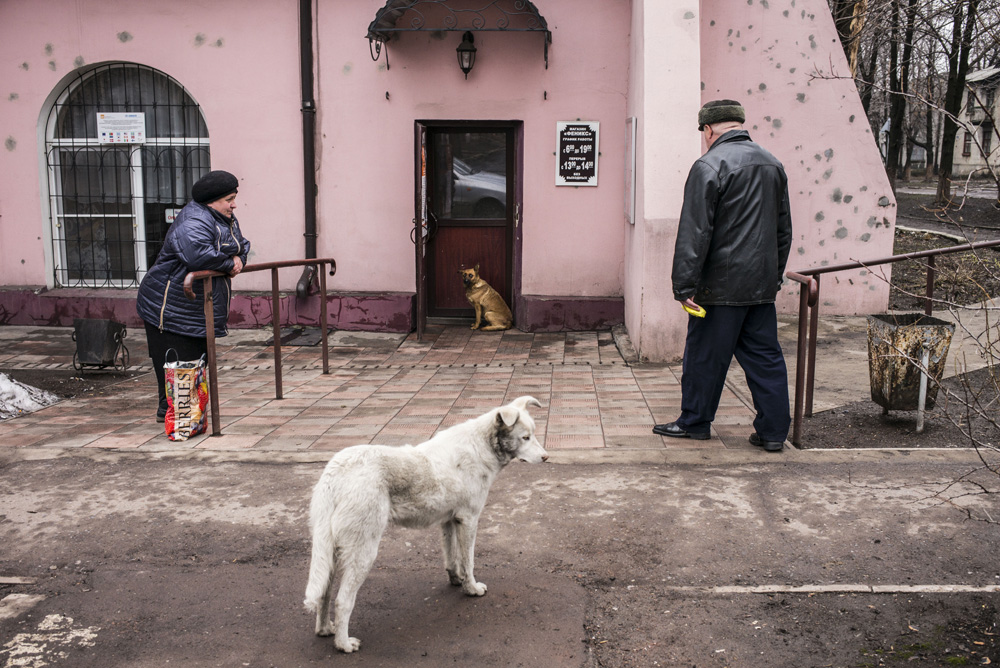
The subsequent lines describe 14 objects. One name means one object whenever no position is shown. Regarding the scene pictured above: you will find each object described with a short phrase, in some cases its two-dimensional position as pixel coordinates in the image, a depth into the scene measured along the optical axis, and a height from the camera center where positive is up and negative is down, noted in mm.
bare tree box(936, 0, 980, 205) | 17055 +2794
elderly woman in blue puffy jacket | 5441 -278
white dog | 2959 -985
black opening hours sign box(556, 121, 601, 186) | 9047 +730
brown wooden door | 9562 +114
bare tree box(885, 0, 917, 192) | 18614 +2828
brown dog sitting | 9328 -876
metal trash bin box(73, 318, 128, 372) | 7523 -1064
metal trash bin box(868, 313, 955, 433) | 5051 -804
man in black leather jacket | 4848 -221
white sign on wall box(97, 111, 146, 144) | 9562 +1031
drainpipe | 9055 +917
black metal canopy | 8852 +2115
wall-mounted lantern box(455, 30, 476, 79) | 8820 +1733
